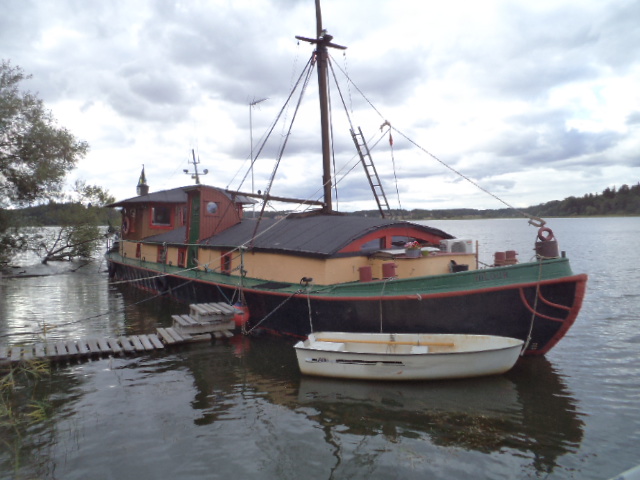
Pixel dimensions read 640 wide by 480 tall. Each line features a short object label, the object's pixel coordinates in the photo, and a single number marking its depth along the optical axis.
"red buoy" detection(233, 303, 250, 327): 14.12
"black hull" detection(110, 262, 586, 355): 9.70
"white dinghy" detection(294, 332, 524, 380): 9.29
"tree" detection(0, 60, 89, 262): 20.69
